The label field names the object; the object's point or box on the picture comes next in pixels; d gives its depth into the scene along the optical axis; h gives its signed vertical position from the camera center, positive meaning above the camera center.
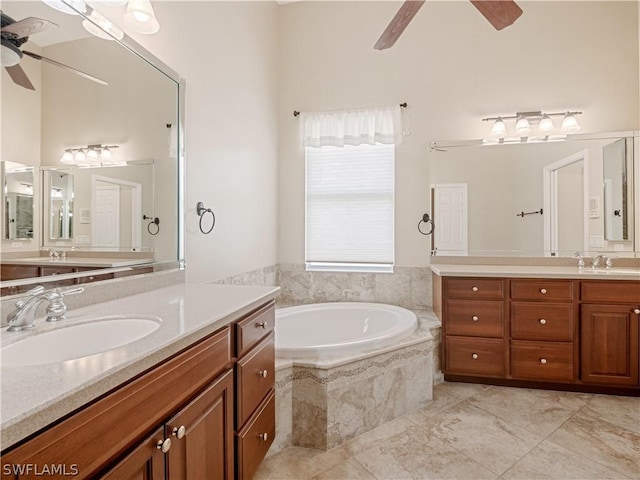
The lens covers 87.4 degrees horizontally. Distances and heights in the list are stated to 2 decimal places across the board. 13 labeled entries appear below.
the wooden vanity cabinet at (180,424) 0.61 -0.44
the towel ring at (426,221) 3.05 +0.19
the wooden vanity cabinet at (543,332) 2.30 -0.64
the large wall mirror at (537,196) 2.75 +0.40
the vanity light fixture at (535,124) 2.81 +1.01
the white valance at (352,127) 3.07 +1.08
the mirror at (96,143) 1.12 +0.40
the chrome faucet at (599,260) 2.72 -0.15
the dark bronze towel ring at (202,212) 2.06 +0.19
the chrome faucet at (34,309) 0.95 -0.20
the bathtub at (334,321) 2.73 -0.67
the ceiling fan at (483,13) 1.86 +1.34
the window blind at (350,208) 3.16 +0.33
